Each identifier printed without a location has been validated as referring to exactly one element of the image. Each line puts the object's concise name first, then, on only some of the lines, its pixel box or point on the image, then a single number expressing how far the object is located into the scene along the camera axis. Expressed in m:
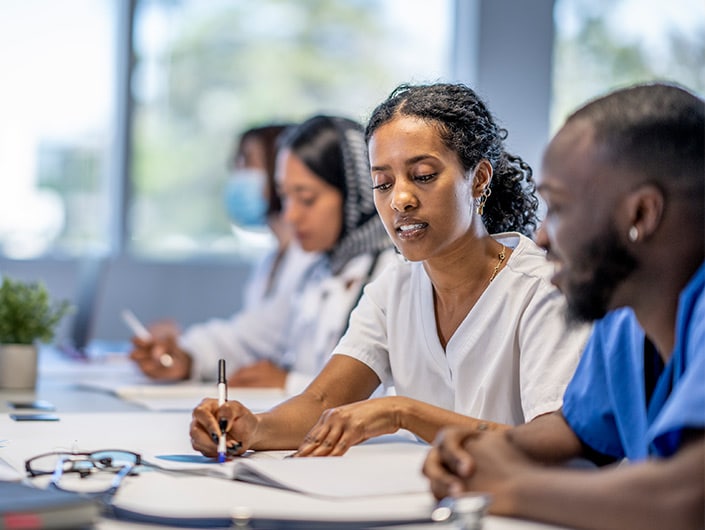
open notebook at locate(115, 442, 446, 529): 1.55
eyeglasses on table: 1.72
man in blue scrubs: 1.54
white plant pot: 2.83
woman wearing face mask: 3.77
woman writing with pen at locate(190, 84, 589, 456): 2.04
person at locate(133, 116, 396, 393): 3.15
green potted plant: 2.83
